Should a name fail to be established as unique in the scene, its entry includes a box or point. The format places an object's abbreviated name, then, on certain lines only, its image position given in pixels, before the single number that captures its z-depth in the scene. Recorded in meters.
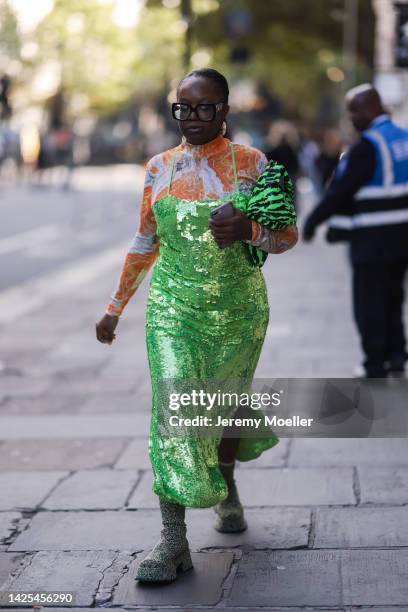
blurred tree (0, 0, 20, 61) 26.47
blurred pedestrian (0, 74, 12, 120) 27.17
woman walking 4.02
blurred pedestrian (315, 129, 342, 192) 24.17
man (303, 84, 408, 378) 6.96
